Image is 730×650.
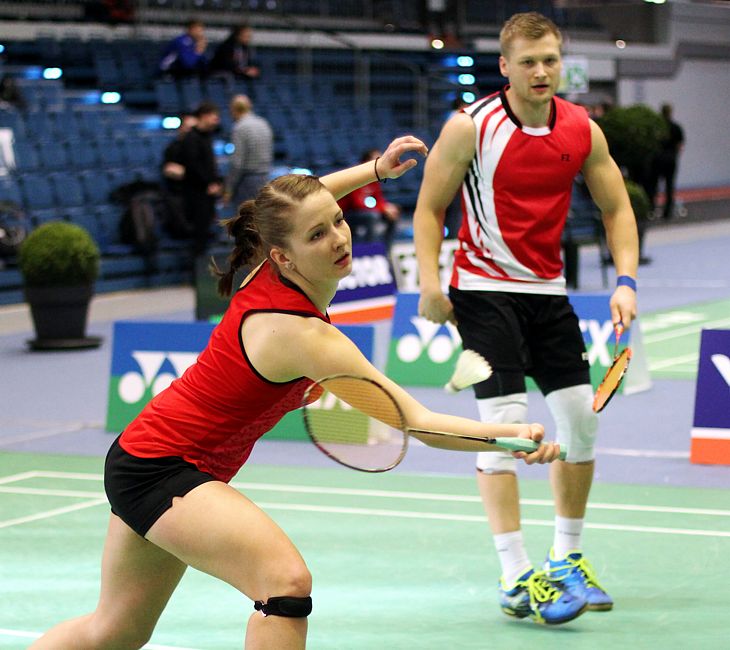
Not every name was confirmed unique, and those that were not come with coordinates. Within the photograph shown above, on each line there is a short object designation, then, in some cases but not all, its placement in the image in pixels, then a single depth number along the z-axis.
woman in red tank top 3.36
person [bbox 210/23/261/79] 19.97
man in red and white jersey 5.06
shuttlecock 3.94
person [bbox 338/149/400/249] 17.47
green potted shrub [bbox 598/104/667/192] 22.88
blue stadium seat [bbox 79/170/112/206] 16.61
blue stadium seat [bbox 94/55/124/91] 19.73
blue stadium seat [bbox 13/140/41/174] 16.34
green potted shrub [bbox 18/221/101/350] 12.00
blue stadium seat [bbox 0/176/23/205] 15.48
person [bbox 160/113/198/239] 16.17
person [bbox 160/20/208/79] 19.47
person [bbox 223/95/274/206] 15.59
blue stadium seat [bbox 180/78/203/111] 19.69
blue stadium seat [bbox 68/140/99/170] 17.09
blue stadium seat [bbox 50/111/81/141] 17.52
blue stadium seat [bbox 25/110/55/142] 17.10
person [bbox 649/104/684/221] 26.41
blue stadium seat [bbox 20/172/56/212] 15.85
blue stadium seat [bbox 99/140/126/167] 17.47
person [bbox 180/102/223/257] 15.91
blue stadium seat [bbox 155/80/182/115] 19.42
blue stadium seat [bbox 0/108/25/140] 16.67
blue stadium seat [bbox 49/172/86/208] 16.23
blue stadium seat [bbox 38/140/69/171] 16.73
